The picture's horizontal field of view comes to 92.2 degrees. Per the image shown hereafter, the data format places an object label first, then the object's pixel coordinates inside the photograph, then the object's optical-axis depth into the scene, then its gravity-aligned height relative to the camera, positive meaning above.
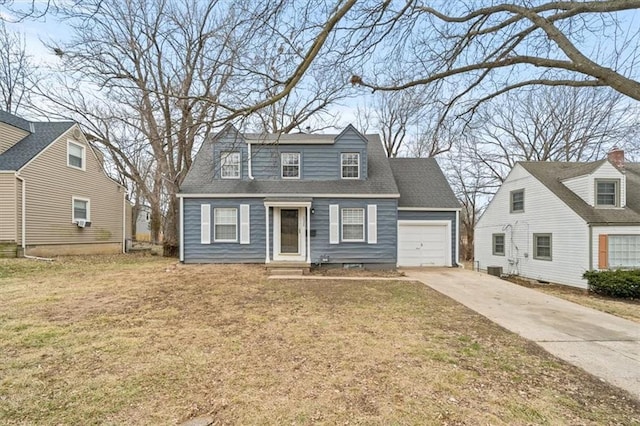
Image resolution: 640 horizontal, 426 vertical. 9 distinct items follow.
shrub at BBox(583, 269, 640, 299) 10.23 -2.36
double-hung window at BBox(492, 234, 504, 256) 16.33 -1.60
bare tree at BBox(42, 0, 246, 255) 9.94 +5.93
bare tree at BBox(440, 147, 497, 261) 24.23 +2.47
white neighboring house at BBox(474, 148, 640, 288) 11.74 -0.22
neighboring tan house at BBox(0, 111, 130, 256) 11.52 +1.02
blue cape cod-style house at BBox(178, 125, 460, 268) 11.50 +0.27
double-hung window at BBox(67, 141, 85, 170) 14.02 +2.82
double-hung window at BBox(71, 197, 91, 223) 14.15 +0.27
